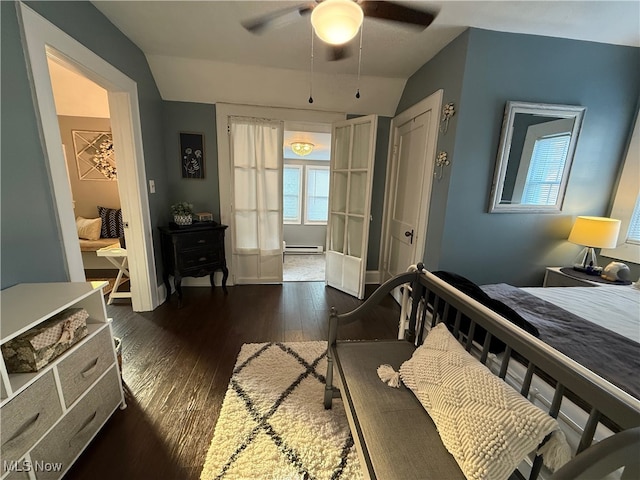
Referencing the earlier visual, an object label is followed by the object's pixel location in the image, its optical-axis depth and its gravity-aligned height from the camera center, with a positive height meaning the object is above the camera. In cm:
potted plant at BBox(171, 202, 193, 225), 276 -34
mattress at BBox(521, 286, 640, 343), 140 -68
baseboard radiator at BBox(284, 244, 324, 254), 542 -133
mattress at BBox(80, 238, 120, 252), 342 -87
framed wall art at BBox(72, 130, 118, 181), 364 +33
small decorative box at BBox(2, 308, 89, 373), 100 -69
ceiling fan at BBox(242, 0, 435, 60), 114 +96
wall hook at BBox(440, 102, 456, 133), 205 +62
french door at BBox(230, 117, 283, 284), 309 -19
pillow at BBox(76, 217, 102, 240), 355 -69
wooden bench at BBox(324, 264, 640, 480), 56 -77
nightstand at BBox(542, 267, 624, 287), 210 -70
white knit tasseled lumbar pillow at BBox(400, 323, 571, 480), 75 -74
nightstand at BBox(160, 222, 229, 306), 268 -75
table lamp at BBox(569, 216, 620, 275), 210 -30
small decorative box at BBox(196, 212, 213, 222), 297 -40
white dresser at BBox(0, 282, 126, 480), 93 -91
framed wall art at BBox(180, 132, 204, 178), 297 +33
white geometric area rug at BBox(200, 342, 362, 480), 121 -132
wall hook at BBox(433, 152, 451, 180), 213 +24
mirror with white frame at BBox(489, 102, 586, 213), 205 +32
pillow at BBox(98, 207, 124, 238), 365 -64
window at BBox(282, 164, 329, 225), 559 -18
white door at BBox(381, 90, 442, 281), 235 +7
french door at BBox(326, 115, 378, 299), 290 -18
